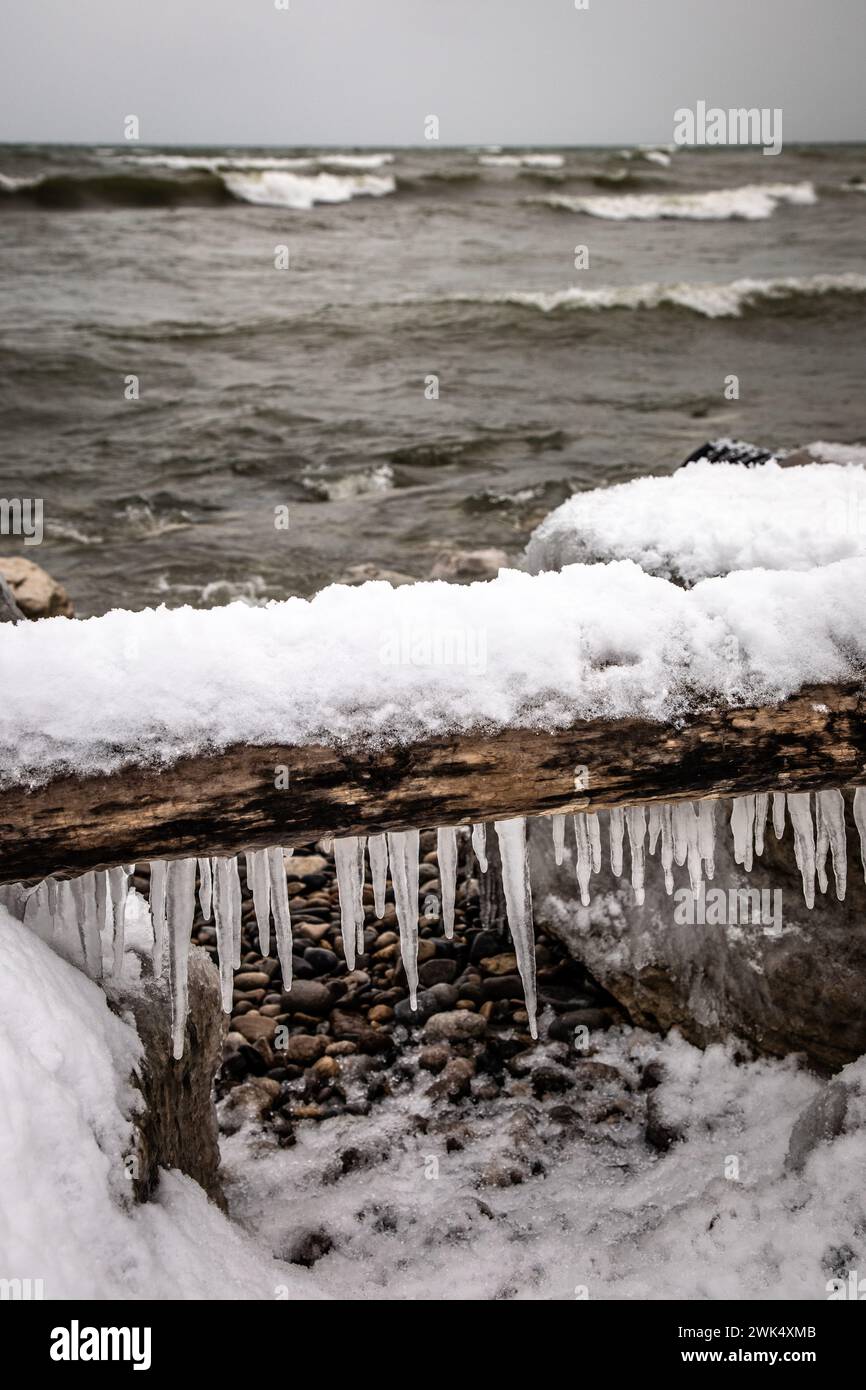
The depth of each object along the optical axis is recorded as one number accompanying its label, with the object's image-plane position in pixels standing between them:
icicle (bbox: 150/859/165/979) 2.31
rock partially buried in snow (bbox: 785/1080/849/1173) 2.73
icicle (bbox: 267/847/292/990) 2.48
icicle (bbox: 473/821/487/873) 2.70
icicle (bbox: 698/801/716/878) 2.52
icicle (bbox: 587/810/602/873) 2.61
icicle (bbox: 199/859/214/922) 2.45
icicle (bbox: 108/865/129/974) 2.39
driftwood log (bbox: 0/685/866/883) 1.93
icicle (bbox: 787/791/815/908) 2.62
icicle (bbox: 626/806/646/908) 2.57
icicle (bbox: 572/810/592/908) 2.59
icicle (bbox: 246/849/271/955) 2.43
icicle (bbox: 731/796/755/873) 2.64
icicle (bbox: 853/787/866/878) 2.59
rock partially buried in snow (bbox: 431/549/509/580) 8.15
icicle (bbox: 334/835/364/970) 2.41
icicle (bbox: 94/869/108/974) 2.36
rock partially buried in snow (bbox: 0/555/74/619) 7.03
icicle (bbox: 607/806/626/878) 2.60
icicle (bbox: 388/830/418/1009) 2.44
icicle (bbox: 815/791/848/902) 2.59
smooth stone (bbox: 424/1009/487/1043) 3.85
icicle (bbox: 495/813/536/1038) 2.49
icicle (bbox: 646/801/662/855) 2.58
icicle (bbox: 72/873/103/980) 2.34
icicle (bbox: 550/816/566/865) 2.56
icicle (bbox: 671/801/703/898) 2.57
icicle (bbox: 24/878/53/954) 2.38
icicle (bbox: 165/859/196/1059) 2.31
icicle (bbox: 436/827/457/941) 2.63
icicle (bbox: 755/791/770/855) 2.65
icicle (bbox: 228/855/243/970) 2.39
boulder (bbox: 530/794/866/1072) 3.14
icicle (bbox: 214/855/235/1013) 2.46
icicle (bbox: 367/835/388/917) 2.47
